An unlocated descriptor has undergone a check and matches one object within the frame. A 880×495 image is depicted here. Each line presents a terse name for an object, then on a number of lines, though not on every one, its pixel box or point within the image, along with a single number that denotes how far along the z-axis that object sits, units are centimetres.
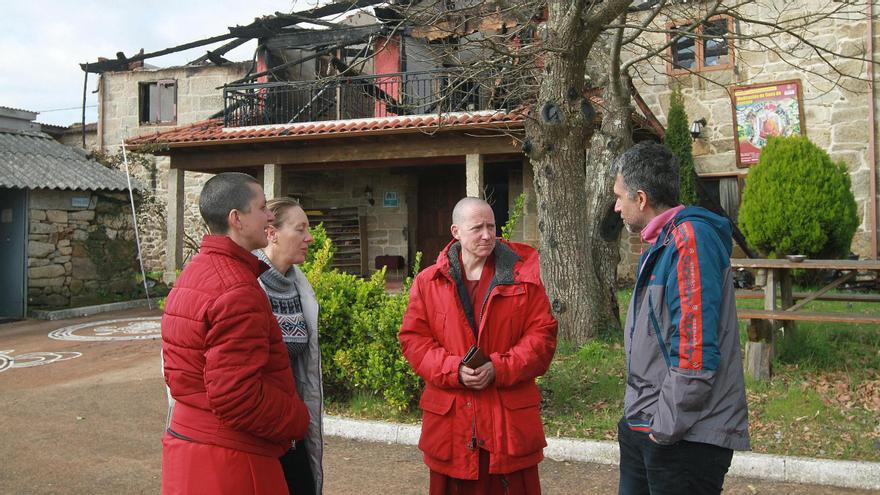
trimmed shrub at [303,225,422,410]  503
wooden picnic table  520
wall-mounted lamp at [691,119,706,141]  1295
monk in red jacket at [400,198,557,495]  275
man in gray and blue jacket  208
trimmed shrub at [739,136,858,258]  1047
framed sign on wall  1235
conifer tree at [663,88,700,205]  1189
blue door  1203
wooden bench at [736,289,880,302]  648
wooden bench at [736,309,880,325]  506
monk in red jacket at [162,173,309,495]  200
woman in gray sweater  265
